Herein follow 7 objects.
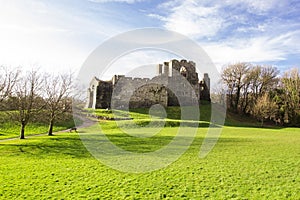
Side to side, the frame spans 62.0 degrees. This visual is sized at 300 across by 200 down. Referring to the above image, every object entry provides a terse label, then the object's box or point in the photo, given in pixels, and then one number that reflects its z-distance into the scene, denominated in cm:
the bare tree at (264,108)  5425
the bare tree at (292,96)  6169
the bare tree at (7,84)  2290
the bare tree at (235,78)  6825
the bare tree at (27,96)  2584
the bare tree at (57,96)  2891
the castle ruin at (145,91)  5978
